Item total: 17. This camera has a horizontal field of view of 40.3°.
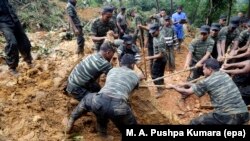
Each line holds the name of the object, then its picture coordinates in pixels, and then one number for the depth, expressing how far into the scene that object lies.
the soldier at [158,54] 7.54
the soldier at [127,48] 6.57
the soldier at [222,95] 4.73
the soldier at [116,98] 4.57
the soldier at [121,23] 11.06
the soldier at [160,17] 11.78
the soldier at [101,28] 6.80
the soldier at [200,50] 7.15
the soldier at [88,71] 5.00
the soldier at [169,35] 9.53
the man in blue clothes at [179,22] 12.19
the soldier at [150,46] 9.80
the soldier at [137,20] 12.82
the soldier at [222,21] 8.91
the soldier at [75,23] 8.24
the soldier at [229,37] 7.59
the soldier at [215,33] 7.47
